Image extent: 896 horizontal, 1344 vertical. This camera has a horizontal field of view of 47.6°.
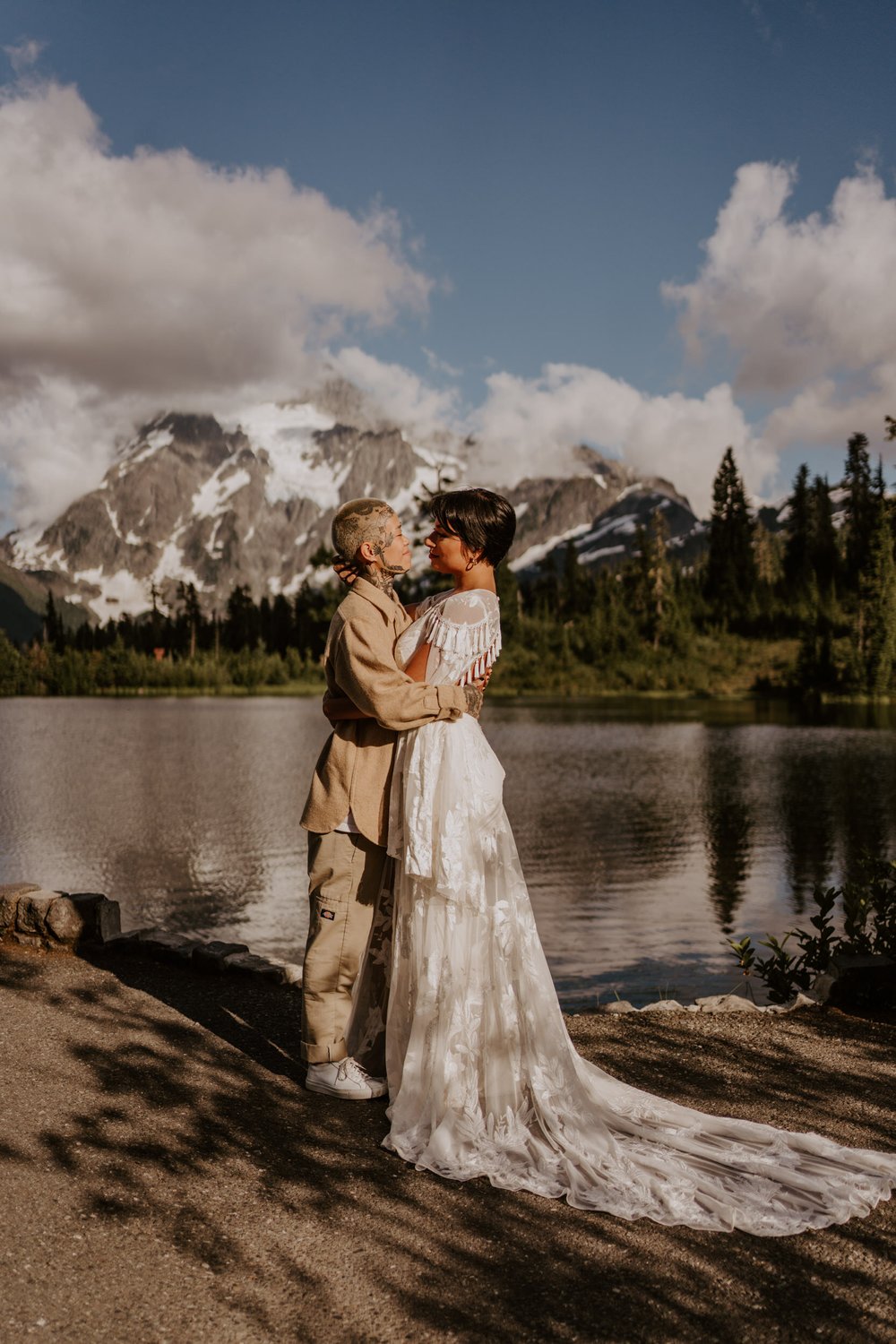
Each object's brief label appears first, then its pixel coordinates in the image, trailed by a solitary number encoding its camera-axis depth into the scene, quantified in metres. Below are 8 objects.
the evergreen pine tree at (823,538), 88.50
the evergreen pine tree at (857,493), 88.38
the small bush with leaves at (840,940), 6.90
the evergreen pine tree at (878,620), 60.69
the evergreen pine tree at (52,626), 133.68
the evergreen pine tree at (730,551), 84.88
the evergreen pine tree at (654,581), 79.56
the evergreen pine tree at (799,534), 90.19
